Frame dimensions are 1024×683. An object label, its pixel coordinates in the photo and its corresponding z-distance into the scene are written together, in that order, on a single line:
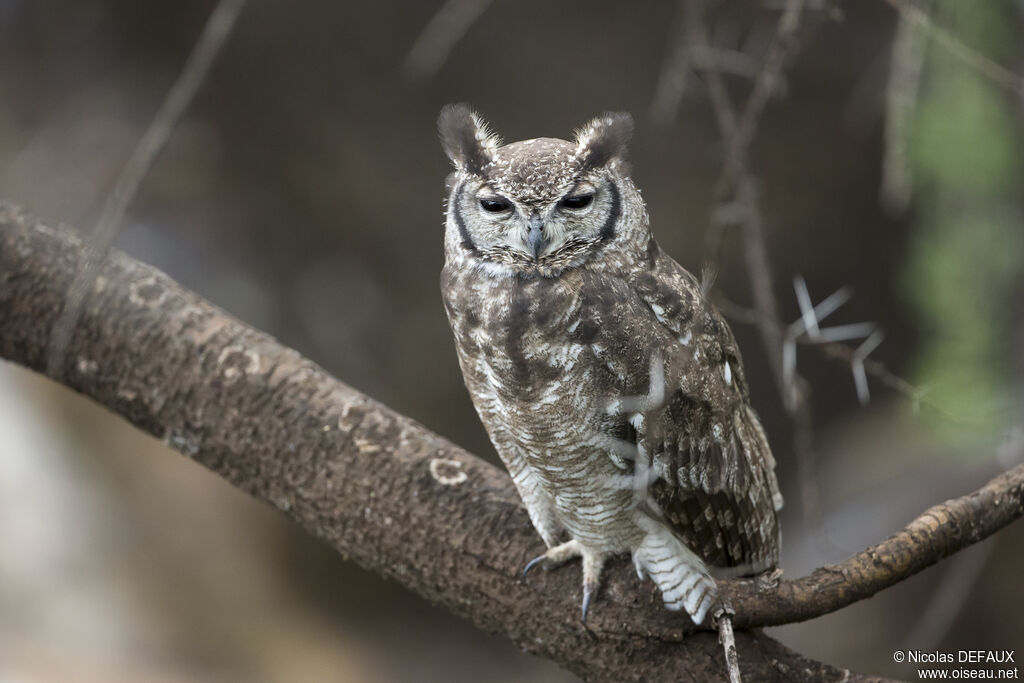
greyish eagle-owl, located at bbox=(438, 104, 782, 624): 9.01
